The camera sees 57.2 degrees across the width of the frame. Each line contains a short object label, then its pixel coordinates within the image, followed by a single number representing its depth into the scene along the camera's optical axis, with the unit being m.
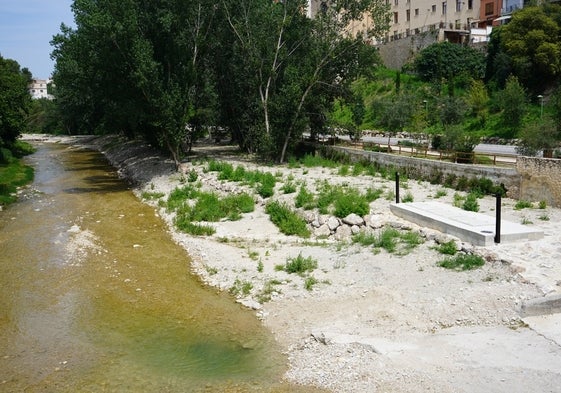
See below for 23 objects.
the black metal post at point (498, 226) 14.87
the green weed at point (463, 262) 14.11
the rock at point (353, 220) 19.09
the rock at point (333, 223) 19.48
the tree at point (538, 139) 27.17
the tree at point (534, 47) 45.38
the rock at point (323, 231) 19.39
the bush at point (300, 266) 15.70
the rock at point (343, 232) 18.89
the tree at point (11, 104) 38.97
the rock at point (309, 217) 20.52
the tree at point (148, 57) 30.91
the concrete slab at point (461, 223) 15.32
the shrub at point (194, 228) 20.84
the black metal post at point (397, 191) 20.38
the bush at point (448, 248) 15.14
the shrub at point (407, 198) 21.27
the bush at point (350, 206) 19.67
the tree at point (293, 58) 34.41
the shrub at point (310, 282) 14.45
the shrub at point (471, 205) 19.81
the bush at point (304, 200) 21.89
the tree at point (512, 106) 41.34
